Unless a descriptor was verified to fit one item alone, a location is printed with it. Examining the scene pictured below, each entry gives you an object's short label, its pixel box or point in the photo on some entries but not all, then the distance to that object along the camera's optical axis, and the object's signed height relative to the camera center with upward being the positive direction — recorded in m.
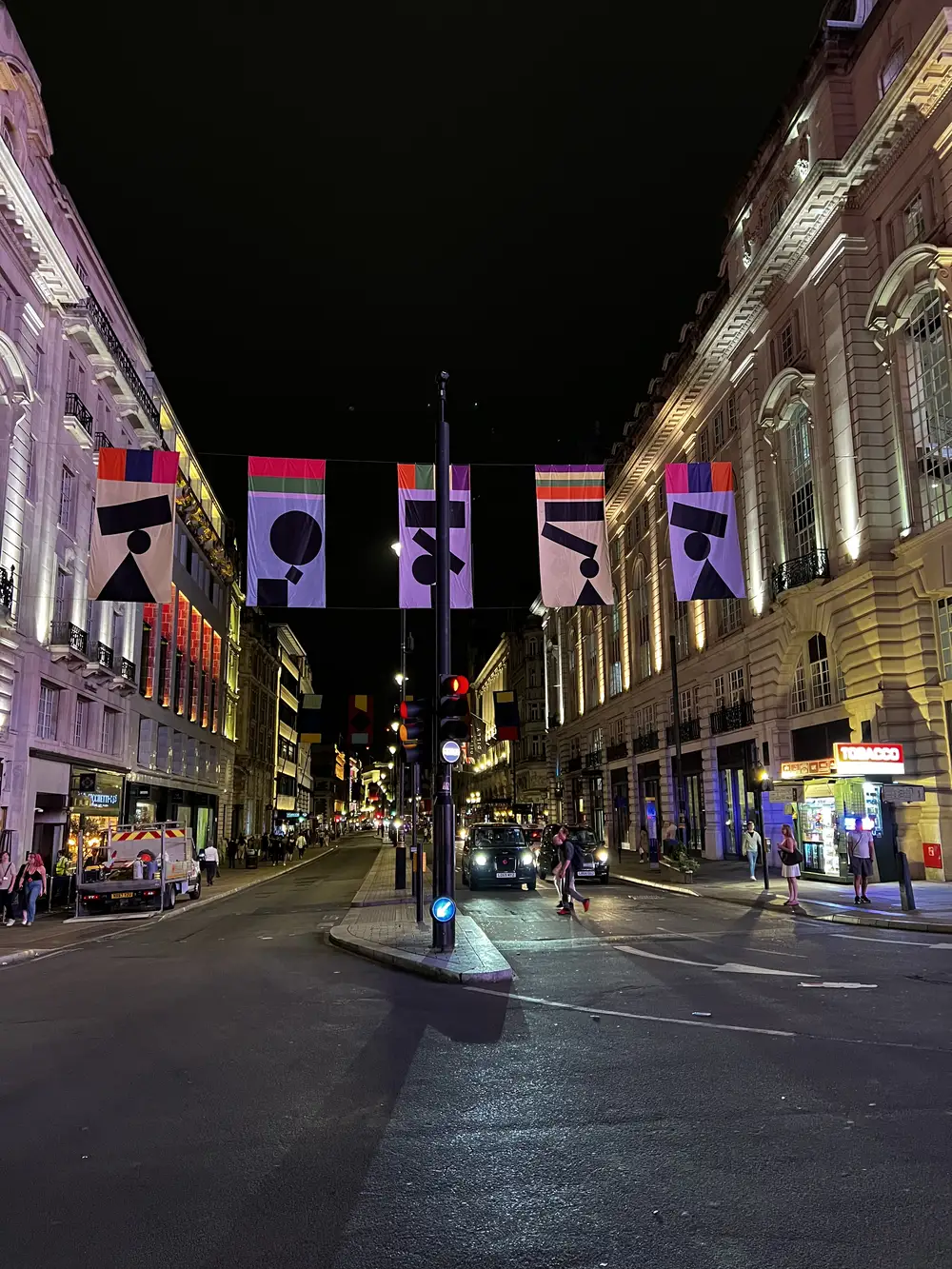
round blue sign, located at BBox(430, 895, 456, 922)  13.27 -1.47
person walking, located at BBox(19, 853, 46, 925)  22.02 -1.68
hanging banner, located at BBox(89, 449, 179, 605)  16.98 +5.23
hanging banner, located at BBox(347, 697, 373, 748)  32.28 +3.12
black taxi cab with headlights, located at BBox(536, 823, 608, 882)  29.41 -1.74
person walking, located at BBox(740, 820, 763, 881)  28.84 -1.34
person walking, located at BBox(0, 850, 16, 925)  21.86 -1.73
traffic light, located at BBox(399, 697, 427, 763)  14.32 +1.35
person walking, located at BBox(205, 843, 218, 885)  33.75 -1.90
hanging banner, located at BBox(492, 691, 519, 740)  46.97 +4.60
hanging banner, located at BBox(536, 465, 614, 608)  17.61 +5.04
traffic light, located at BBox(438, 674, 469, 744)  13.11 +1.40
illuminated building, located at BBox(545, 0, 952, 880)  24.75 +11.21
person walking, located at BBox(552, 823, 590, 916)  19.64 -1.47
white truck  24.14 -1.65
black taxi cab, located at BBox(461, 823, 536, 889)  27.97 -1.82
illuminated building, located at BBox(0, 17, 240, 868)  26.11 +9.16
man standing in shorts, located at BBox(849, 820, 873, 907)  20.72 -1.36
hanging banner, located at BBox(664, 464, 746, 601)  18.69 +5.44
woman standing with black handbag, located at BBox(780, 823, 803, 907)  20.66 -1.35
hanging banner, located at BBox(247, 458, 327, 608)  16.45 +4.91
